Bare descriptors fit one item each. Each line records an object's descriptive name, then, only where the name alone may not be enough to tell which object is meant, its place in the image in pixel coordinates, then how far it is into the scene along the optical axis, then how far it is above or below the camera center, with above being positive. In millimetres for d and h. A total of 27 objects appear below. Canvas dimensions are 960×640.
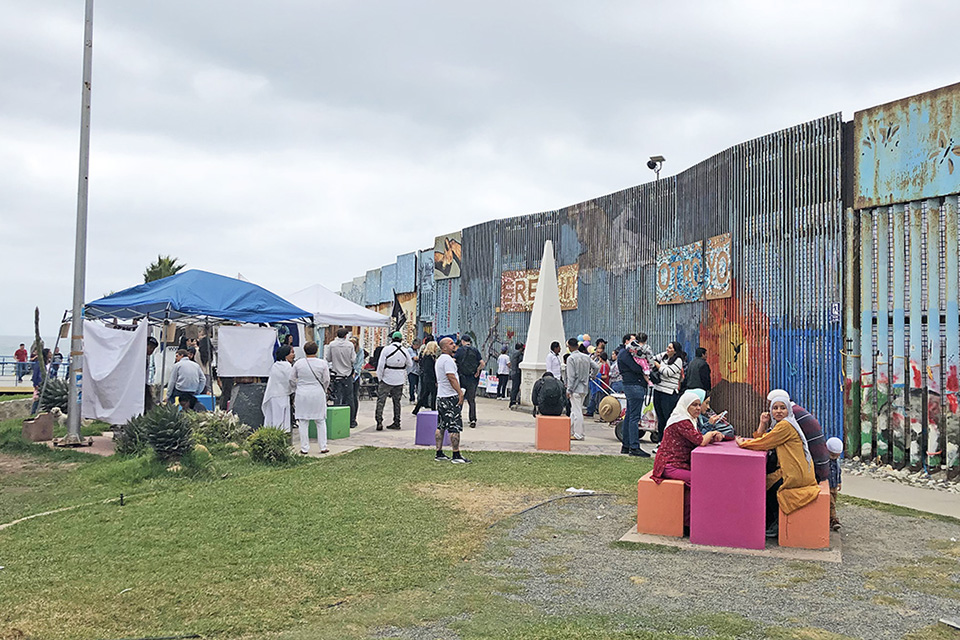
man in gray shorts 11086 -664
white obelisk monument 20031 +573
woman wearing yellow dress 6914 -853
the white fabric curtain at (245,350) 14438 -36
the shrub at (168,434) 10242 -1043
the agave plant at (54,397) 15141 -897
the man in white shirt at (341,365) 15438 -296
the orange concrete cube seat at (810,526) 6852 -1414
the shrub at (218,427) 12312 -1174
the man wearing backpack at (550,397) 13578 -748
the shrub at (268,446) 10953 -1262
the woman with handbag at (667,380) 12305 -433
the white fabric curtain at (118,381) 12898 -517
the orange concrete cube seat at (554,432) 12773 -1231
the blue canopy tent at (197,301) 13375 +761
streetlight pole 12797 +1867
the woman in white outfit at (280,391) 12602 -637
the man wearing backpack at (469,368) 15492 -338
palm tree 47312 +4402
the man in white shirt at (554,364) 15938 -261
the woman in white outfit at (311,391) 11984 -601
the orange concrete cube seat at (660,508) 7223 -1340
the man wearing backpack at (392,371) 15086 -391
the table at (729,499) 6926 -1215
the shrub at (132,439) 11422 -1260
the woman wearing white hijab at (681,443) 7406 -809
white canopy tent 20172 +990
